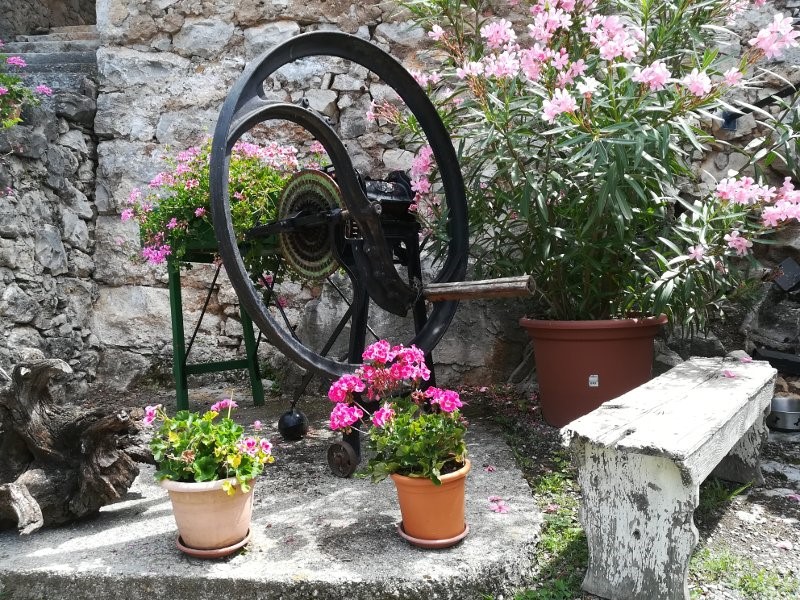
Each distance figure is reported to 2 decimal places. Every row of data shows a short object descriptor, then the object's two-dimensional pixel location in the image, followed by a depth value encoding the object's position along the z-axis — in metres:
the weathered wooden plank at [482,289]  2.02
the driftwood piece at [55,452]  1.95
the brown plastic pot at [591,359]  2.70
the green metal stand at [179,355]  3.14
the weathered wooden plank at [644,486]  1.55
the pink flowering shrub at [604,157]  2.33
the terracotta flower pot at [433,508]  1.75
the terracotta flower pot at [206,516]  1.72
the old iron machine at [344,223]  1.94
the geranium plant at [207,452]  1.75
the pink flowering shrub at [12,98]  3.35
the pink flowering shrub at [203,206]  2.86
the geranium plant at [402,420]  1.77
